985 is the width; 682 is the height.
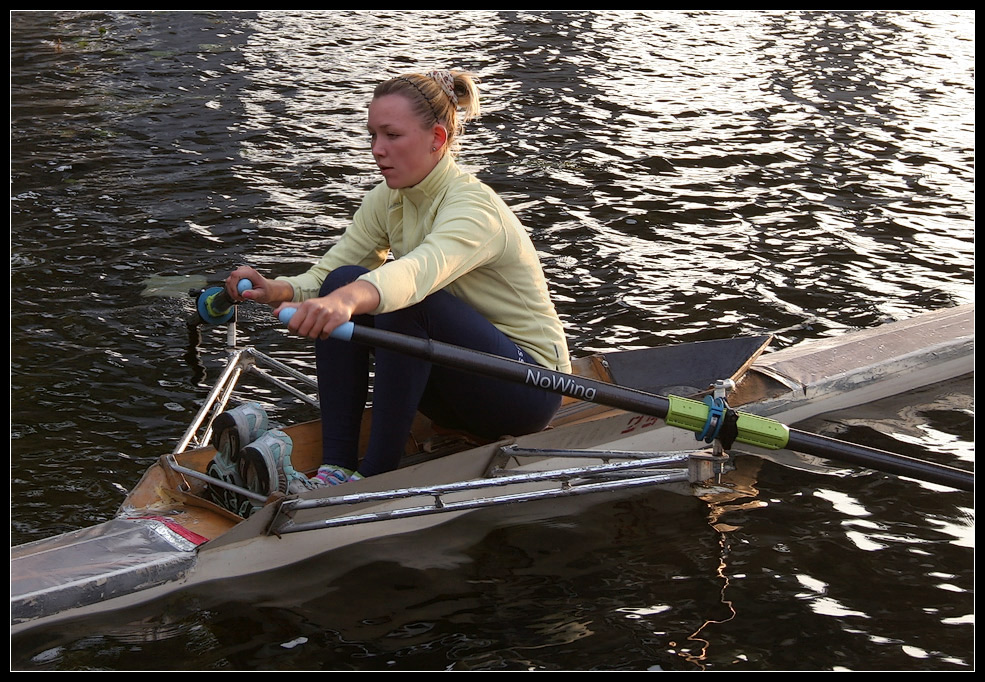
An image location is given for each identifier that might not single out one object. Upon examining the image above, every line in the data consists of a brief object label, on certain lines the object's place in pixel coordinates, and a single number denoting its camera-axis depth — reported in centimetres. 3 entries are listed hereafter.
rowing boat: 373
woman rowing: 396
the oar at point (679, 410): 353
